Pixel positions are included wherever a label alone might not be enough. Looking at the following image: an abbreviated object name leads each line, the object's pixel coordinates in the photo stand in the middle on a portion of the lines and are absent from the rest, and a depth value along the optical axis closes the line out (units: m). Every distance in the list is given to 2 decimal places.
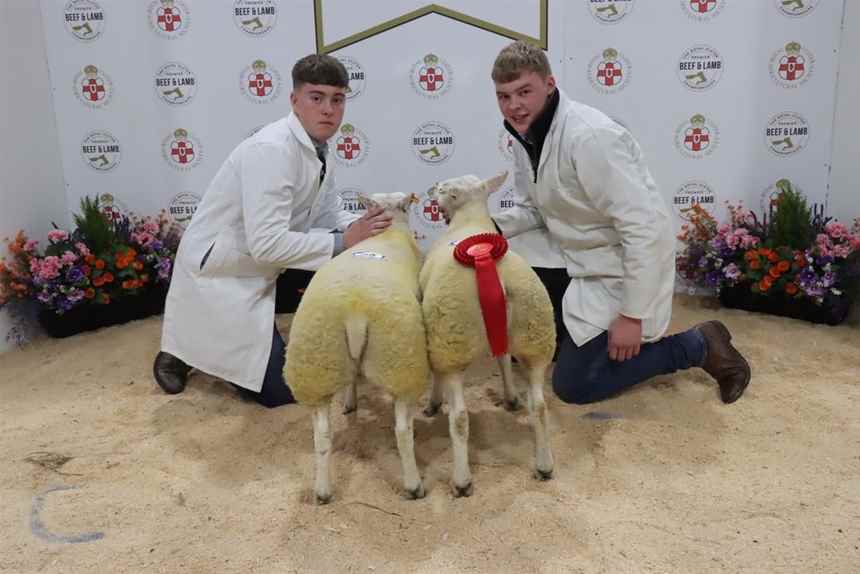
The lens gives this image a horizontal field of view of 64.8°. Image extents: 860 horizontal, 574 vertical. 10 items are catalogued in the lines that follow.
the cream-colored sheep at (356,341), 2.08
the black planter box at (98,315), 4.12
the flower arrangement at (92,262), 3.94
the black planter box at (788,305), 3.89
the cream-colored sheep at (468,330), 2.11
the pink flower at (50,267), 3.89
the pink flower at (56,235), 4.07
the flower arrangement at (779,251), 3.85
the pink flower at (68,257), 3.96
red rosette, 2.08
